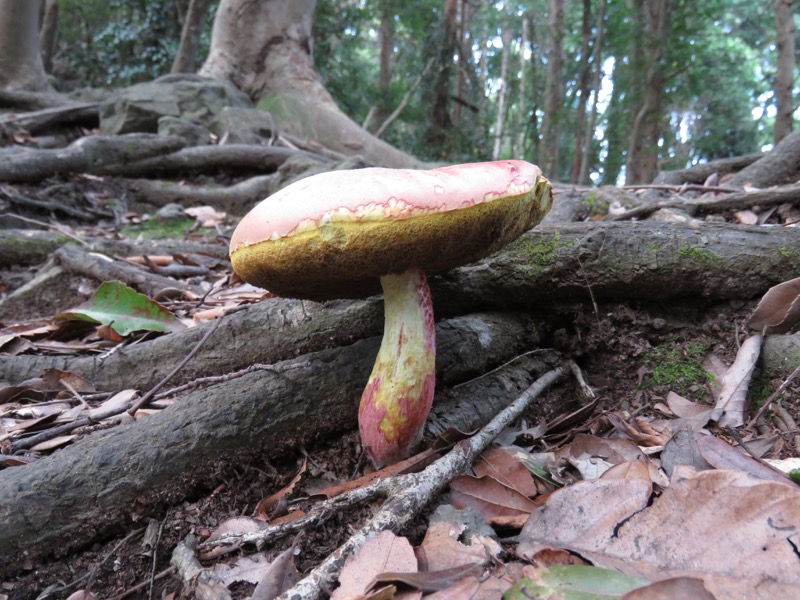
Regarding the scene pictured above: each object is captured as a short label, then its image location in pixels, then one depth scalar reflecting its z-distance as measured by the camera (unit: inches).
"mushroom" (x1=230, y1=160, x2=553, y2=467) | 5.3
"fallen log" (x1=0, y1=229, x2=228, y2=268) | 15.8
